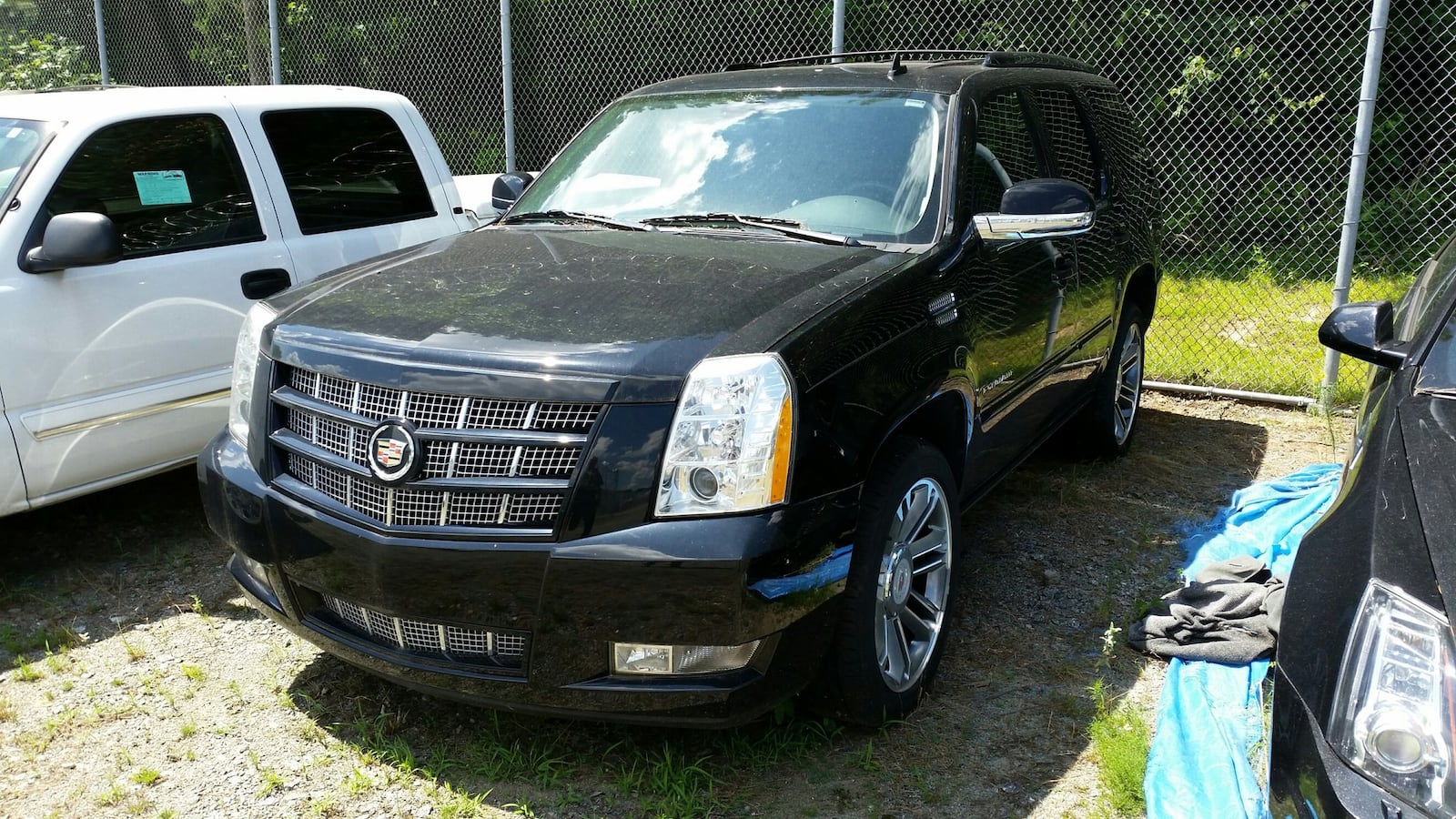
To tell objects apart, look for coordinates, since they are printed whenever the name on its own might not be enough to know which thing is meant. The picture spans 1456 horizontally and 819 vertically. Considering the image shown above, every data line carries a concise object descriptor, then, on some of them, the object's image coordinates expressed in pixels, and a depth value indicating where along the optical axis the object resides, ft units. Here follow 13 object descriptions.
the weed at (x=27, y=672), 12.52
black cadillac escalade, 9.13
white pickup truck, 13.87
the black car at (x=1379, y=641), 6.57
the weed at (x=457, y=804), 10.08
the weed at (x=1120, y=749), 10.23
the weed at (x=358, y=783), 10.43
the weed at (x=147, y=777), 10.64
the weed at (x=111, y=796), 10.37
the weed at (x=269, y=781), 10.48
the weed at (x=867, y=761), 10.72
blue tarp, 10.02
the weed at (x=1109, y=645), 12.80
